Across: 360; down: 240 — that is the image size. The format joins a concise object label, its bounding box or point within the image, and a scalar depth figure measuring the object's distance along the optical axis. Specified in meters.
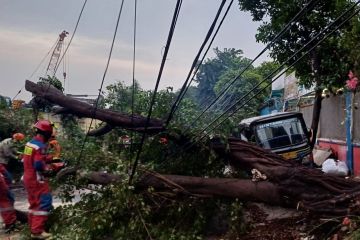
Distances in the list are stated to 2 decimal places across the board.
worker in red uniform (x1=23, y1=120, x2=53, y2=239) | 5.70
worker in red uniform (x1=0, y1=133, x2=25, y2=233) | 6.63
